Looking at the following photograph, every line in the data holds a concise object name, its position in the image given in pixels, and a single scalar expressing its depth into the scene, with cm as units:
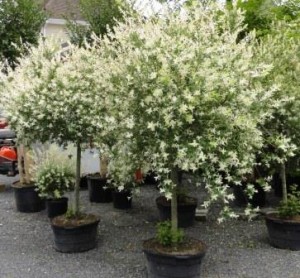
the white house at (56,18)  1798
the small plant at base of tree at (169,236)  423
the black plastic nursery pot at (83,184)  808
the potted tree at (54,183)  607
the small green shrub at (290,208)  492
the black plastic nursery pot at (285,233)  484
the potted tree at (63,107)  466
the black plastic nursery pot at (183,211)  575
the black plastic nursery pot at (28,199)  662
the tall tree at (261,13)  759
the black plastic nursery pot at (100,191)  711
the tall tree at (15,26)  1014
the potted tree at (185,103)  362
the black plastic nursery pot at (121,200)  668
